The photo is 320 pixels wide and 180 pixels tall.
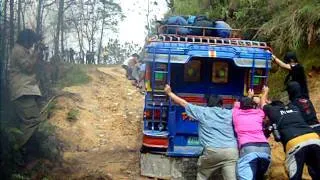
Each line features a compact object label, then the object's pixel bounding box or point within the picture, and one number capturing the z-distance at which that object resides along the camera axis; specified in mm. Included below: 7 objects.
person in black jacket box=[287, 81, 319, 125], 6695
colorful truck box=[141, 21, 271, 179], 7754
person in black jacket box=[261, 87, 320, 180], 6102
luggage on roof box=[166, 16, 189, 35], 9195
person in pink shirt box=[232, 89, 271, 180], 5977
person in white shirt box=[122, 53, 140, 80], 19953
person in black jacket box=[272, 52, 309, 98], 7555
